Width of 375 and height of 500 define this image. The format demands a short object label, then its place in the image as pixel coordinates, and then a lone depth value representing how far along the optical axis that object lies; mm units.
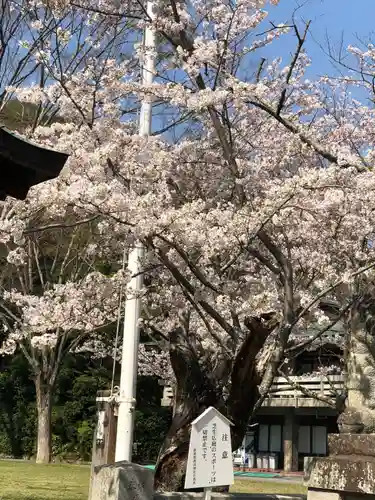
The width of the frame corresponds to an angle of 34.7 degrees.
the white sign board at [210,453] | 5445
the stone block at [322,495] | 5086
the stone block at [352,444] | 5043
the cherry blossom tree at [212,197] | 7449
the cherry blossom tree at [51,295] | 8359
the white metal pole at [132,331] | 8758
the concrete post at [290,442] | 26016
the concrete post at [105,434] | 9383
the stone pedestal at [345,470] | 4883
